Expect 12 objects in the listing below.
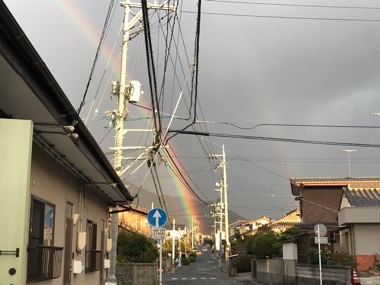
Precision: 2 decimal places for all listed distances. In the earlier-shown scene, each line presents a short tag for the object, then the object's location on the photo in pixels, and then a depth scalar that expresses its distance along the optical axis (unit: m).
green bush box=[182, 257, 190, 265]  92.36
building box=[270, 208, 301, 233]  76.19
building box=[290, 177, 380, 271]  26.30
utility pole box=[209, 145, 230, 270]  56.41
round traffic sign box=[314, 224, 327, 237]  21.05
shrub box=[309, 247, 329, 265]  25.83
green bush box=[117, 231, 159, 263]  36.00
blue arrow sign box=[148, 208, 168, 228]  16.88
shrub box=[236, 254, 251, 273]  55.58
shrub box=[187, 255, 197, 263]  98.99
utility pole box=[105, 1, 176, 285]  20.27
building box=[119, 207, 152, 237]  62.80
